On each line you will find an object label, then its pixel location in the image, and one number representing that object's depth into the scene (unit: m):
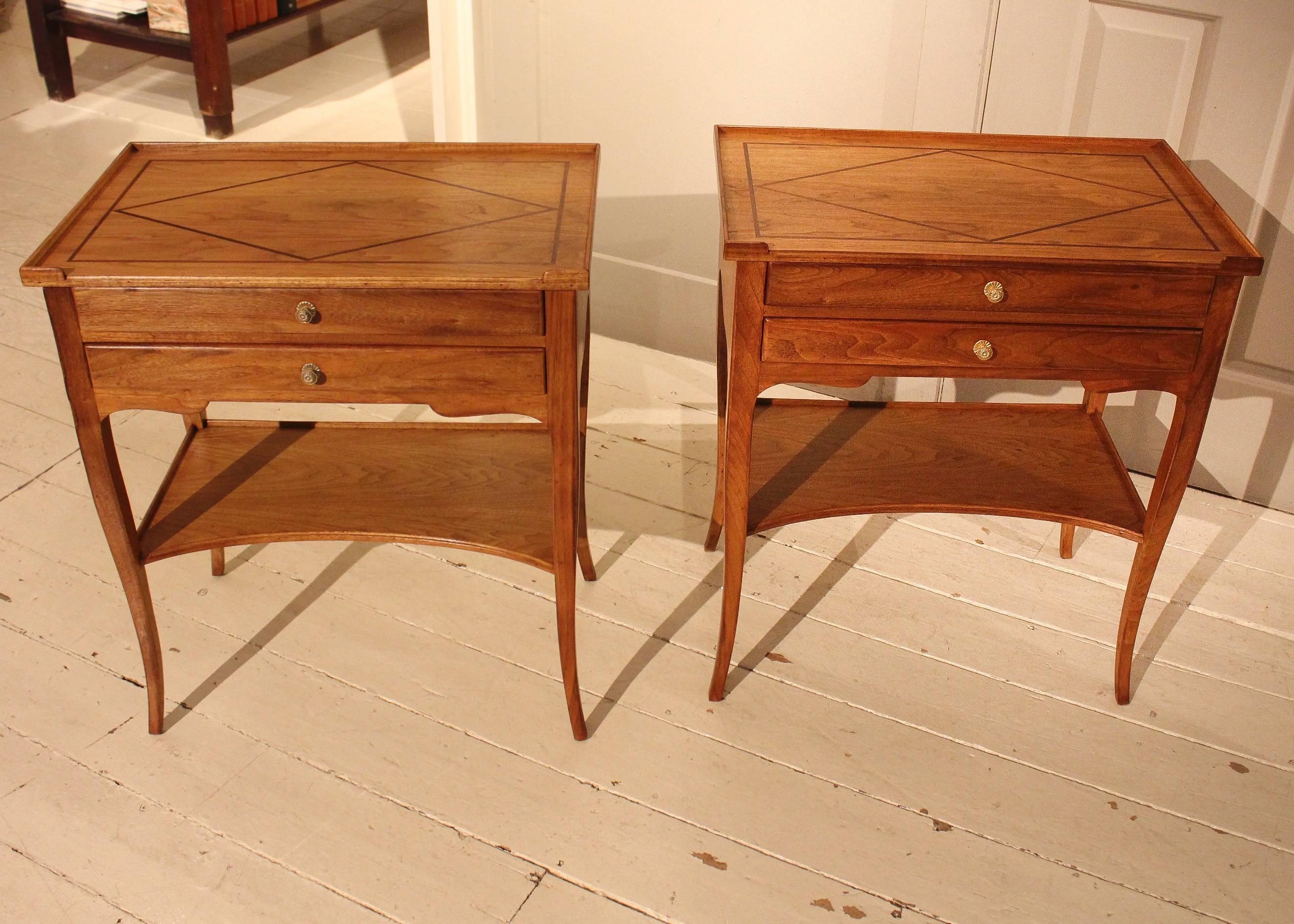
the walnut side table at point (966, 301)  1.67
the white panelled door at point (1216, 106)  2.21
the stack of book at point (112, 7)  4.07
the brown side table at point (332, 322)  1.58
